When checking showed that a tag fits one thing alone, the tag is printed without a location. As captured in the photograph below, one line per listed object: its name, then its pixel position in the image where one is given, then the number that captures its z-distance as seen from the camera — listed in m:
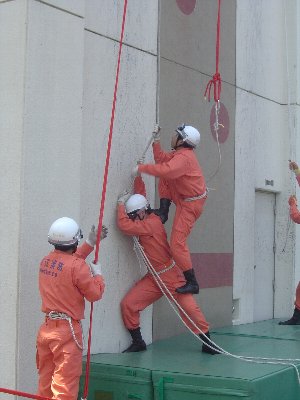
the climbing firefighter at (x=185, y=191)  7.61
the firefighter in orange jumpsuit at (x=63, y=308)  6.02
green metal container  6.25
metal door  10.73
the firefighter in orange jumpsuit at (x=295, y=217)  9.52
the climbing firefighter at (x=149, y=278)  7.66
